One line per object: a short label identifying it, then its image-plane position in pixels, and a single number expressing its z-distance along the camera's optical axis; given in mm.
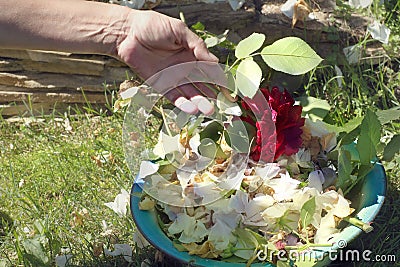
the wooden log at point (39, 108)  1503
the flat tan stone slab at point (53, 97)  1495
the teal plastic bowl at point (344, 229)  1007
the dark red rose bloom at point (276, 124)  1072
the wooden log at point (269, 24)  1448
